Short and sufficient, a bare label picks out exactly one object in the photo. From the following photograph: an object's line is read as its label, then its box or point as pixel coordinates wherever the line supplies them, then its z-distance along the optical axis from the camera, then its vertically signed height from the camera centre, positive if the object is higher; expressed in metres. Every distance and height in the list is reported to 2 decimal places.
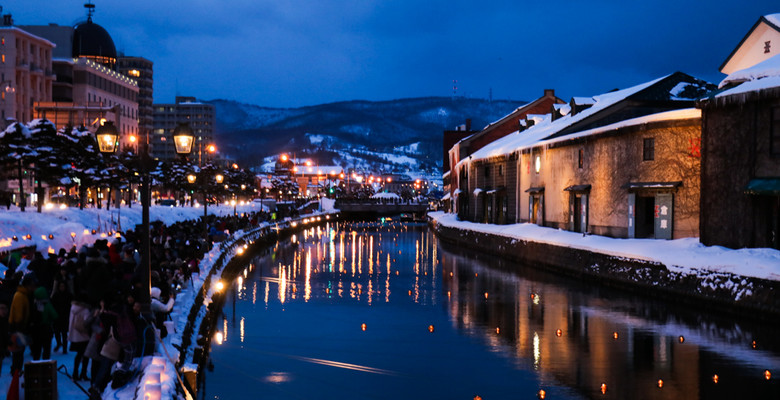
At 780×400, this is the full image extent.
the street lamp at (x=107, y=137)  17.75 +1.23
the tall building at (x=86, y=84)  104.69 +16.21
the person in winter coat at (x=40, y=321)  13.62 -2.25
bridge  123.62 -2.15
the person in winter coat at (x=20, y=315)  12.88 -2.08
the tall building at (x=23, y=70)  91.38 +14.60
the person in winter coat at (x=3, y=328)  12.83 -2.25
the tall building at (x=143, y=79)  176.62 +25.97
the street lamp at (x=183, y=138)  17.52 +1.21
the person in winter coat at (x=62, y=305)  14.67 -2.11
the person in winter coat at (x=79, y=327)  13.15 -2.27
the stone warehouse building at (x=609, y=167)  34.12 +1.57
